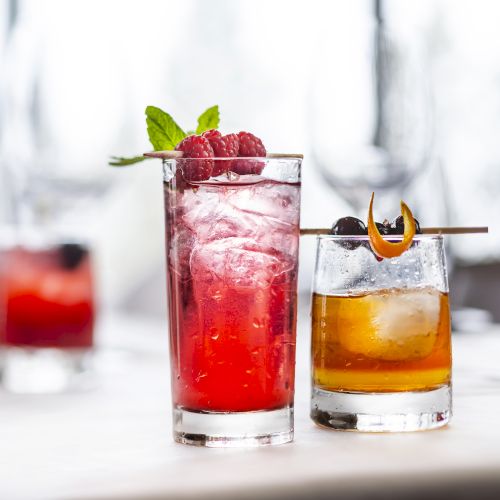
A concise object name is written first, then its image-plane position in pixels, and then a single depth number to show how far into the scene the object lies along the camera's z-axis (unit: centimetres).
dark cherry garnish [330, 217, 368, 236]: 100
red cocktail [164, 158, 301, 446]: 97
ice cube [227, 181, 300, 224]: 97
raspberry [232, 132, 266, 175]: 96
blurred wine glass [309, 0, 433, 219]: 134
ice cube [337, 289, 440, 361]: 99
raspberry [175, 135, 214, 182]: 96
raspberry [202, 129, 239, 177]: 96
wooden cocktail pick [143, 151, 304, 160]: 96
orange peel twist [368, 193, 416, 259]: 98
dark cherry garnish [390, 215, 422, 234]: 99
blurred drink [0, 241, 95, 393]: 127
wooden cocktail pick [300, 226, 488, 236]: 101
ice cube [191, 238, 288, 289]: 97
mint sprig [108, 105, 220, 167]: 99
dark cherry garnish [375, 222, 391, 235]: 99
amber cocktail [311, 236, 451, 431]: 99
